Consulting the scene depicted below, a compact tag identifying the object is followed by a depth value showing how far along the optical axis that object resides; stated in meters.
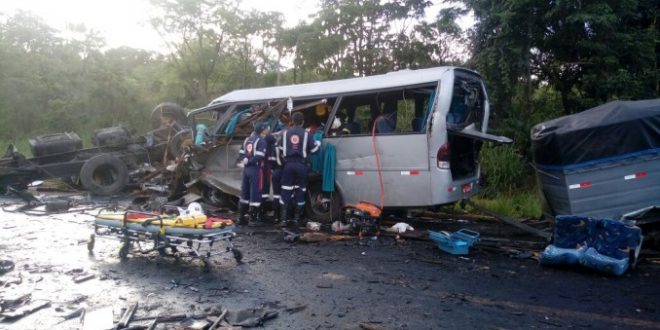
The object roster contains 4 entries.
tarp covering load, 5.64
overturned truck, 11.46
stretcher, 5.52
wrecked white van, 6.76
